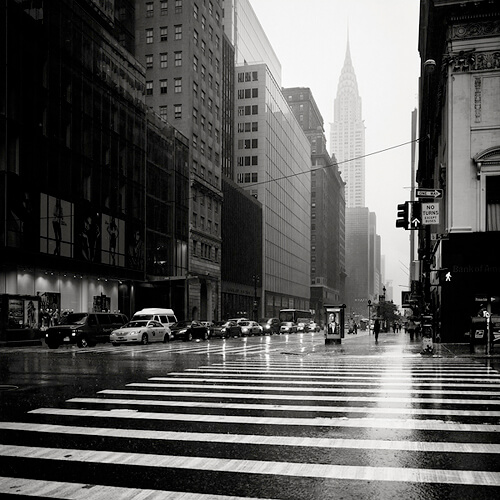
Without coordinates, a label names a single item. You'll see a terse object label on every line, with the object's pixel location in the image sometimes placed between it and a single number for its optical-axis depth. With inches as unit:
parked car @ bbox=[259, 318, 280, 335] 2443.4
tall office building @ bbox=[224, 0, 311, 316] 4168.3
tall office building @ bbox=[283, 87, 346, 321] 6628.9
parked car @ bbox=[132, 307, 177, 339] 1552.7
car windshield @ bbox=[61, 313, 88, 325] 1280.4
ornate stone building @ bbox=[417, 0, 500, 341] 1177.4
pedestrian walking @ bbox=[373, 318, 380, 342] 1581.0
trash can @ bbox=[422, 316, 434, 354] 906.9
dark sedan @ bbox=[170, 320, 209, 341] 1592.0
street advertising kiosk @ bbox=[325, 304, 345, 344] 1365.7
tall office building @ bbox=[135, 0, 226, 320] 2763.3
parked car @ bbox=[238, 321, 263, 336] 2200.2
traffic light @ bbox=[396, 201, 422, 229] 929.5
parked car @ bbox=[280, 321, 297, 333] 2810.0
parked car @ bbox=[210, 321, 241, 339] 1953.7
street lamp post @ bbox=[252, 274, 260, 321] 3344.5
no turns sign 938.7
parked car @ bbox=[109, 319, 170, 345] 1343.5
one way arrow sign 912.9
